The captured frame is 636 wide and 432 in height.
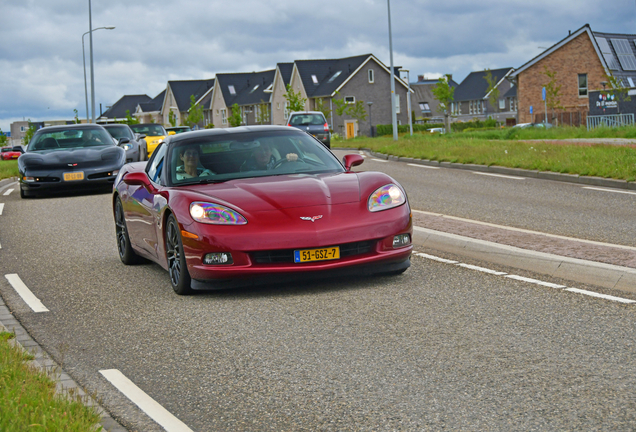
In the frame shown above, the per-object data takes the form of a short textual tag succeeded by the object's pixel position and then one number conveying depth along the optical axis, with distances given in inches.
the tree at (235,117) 3754.4
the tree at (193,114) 4190.5
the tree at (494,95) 4079.7
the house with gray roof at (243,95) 3939.5
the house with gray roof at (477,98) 4584.2
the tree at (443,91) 3270.2
